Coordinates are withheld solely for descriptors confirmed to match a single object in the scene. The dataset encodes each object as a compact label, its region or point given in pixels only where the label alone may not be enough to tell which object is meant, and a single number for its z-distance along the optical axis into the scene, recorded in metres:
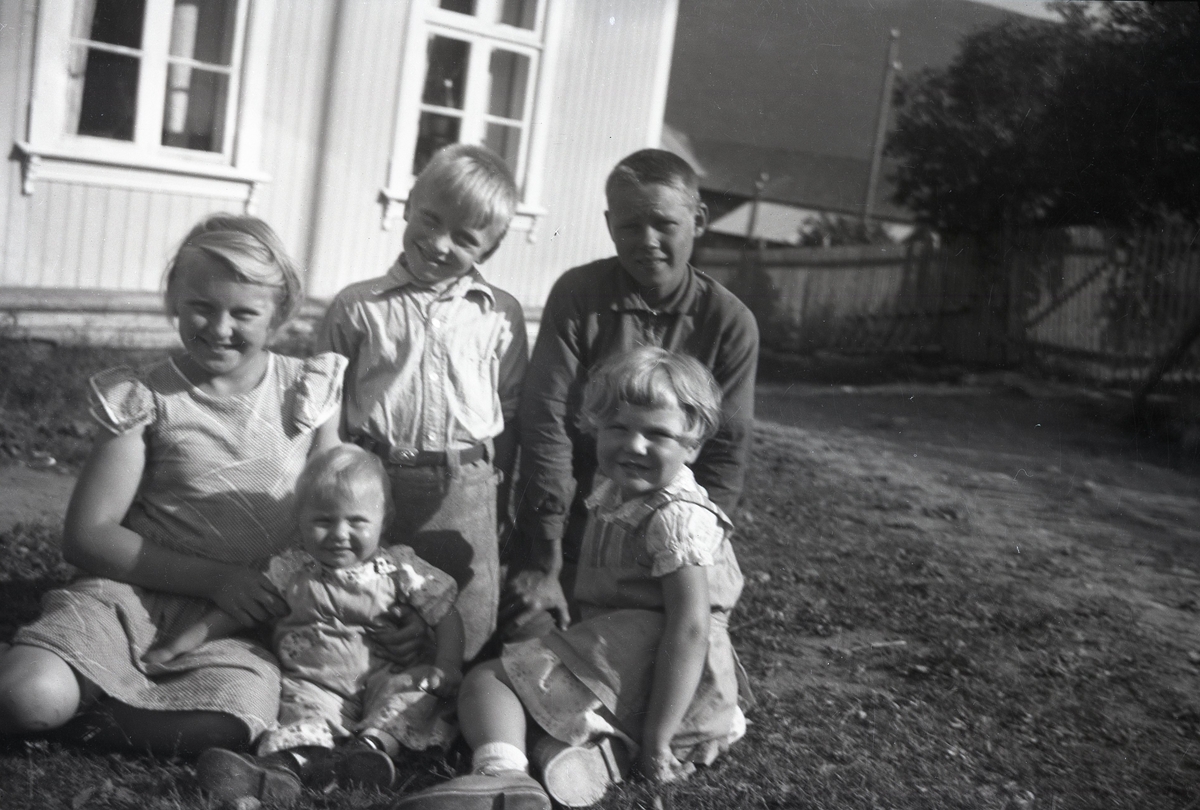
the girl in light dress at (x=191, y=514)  2.44
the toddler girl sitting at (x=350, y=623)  2.54
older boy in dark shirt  3.05
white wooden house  6.01
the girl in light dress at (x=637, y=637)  2.48
